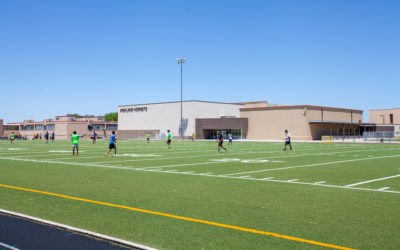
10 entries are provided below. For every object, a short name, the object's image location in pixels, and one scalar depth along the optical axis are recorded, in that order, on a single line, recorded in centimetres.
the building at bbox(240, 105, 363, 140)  6394
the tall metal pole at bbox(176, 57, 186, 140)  6654
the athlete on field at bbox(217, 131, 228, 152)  2902
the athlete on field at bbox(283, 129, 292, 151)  3004
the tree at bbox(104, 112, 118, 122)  17520
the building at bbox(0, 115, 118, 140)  10219
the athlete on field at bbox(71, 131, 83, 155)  2498
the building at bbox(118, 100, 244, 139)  8025
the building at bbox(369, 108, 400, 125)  10156
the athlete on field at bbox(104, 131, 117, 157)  2312
